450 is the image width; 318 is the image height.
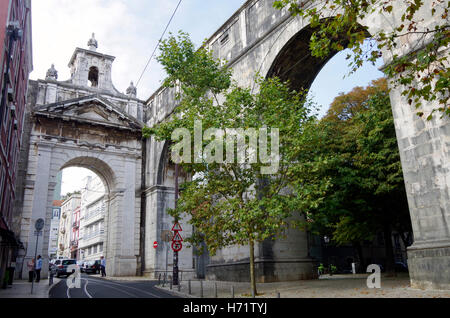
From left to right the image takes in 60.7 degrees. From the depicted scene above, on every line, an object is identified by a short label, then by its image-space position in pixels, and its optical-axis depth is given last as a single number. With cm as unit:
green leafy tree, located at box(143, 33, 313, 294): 1140
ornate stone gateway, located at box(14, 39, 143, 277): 2530
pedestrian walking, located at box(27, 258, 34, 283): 1566
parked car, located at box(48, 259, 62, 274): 2945
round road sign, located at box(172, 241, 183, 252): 1548
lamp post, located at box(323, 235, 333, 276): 3514
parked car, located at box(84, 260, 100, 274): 3416
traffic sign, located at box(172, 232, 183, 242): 1556
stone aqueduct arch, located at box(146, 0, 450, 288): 948
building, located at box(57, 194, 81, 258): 7056
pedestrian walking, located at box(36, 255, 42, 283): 1992
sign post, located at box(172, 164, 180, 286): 1628
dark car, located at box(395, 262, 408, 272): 3381
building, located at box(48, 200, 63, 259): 7693
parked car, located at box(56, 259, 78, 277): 2703
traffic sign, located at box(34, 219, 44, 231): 1398
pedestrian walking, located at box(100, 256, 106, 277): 2642
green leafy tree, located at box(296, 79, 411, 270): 1527
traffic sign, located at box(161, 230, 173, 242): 1833
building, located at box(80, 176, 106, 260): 5134
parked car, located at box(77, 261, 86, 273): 3747
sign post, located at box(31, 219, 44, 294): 1398
